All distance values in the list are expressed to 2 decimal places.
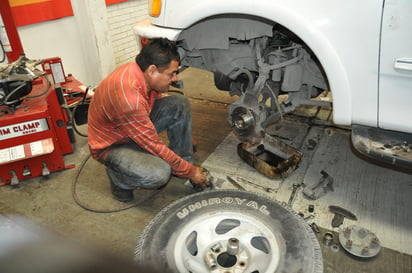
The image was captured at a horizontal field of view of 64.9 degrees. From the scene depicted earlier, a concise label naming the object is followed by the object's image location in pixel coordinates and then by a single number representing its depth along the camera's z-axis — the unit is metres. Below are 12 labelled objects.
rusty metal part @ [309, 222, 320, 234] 1.98
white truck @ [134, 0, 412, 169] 1.54
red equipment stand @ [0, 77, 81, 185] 2.38
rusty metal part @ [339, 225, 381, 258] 1.79
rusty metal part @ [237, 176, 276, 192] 2.34
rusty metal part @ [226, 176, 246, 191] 2.37
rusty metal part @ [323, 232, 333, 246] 1.90
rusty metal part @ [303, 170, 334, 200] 2.24
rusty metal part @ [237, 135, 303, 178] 2.38
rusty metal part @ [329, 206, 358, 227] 2.05
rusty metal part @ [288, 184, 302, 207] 2.23
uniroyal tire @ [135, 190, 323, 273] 1.51
